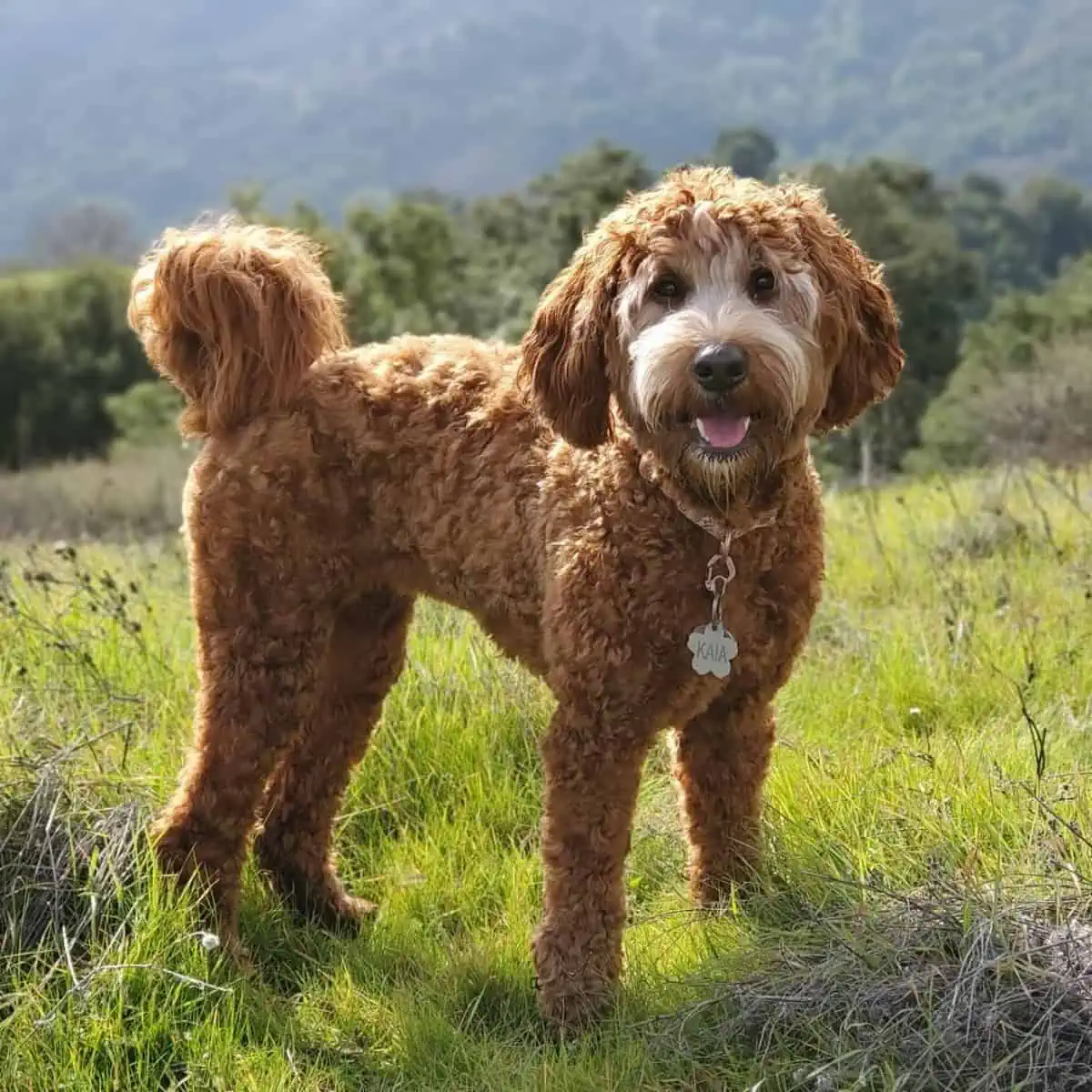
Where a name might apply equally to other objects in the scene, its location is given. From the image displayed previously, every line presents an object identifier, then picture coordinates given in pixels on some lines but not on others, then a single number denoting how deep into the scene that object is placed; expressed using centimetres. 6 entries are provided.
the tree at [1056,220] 3875
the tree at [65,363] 3394
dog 311
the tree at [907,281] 2398
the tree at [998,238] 3403
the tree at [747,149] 3050
